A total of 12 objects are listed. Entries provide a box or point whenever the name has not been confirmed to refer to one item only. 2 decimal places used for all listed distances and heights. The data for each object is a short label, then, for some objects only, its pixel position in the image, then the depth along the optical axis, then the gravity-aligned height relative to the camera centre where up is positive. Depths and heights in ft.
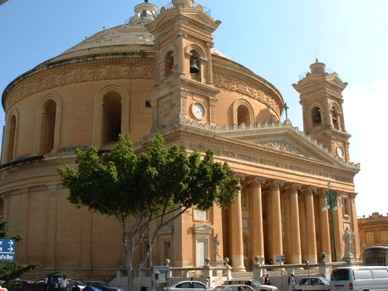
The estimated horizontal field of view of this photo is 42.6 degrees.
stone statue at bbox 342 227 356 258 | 110.93 +2.82
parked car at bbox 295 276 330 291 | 79.00 -4.08
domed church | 102.83 +26.30
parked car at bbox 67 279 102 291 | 84.40 -4.20
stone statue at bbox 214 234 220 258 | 96.99 +2.70
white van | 67.15 -2.93
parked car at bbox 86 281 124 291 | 79.77 -3.99
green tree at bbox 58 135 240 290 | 69.00 +10.94
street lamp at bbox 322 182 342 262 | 100.17 +11.09
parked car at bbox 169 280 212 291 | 73.87 -3.85
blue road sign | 39.14 +1.05
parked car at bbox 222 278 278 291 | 75.31 -3.91
